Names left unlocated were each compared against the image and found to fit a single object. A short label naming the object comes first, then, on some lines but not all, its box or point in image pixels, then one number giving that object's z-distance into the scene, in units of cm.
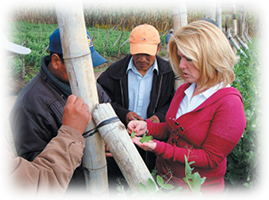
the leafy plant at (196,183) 103
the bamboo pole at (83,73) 112
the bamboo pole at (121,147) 122
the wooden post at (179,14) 235
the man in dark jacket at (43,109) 145
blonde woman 141
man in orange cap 256
